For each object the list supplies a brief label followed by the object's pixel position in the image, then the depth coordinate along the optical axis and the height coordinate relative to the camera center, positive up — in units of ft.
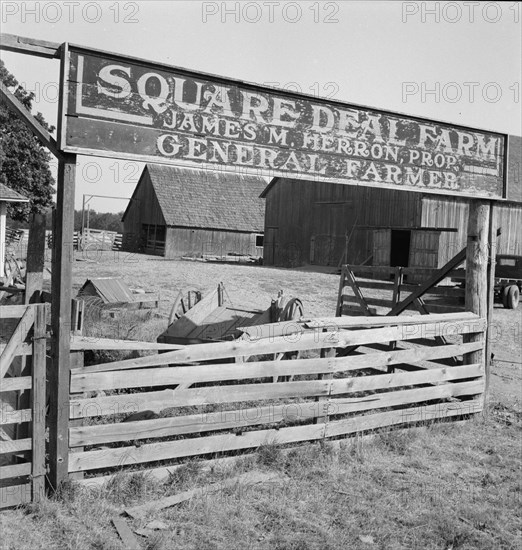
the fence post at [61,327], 15.48 -1.99
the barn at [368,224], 87.25 +5.57
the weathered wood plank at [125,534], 13.61 -6.45
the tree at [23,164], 112.78 +15.91
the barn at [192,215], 134.10 +8.76
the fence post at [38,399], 15.21 -3.76
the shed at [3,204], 63.98 +4.62
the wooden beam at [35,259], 16.61 -0.31
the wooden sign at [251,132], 15.74 +3.87
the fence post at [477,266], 24.89 -0.06
